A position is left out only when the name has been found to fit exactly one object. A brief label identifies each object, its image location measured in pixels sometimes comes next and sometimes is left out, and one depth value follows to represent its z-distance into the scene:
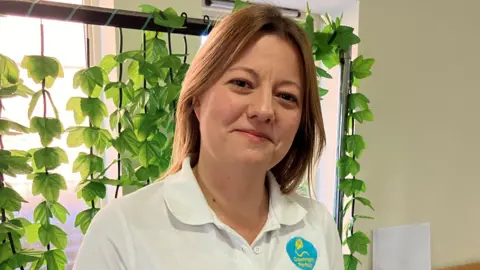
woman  0.79
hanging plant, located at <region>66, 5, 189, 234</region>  1.02
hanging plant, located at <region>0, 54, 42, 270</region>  0.89
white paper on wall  1.62
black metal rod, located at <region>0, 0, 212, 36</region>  0.89
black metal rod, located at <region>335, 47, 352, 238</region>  1.30
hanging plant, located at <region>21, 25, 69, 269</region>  0.92
